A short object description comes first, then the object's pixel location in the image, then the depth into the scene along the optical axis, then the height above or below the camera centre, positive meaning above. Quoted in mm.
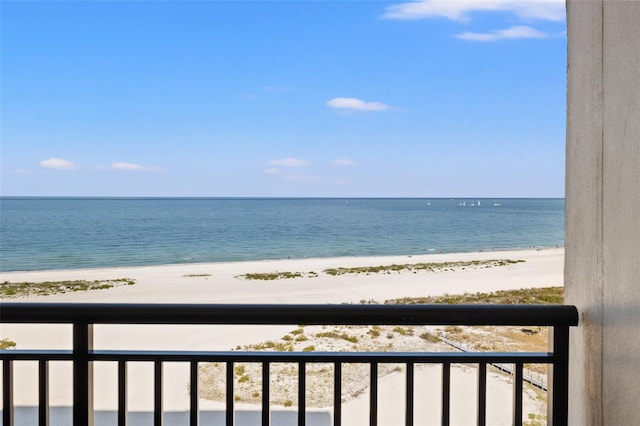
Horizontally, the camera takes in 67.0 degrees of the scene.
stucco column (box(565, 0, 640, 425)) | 977 -7
